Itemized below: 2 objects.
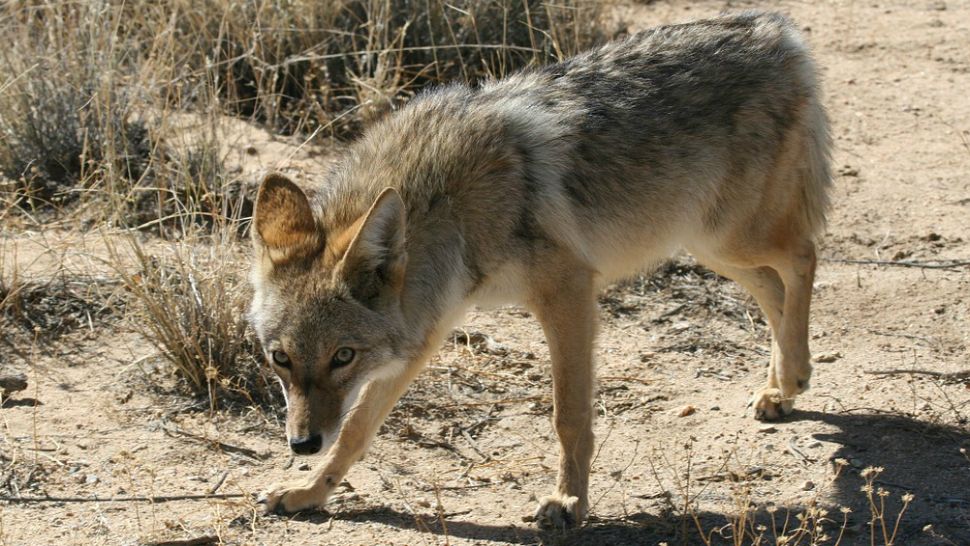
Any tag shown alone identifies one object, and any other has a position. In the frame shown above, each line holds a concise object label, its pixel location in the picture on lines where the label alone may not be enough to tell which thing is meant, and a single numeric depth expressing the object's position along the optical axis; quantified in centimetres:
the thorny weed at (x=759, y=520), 831
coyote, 845
